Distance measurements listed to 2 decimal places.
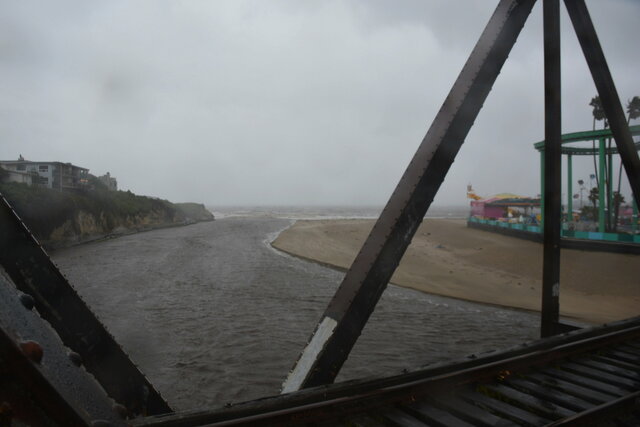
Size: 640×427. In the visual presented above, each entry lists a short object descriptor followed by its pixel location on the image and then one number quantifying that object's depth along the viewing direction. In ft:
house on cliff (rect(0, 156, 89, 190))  176.86
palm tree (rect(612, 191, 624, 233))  90.49
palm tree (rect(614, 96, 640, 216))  104.99
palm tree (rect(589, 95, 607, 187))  115.65
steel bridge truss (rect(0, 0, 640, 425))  3.88
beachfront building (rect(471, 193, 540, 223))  147.84
